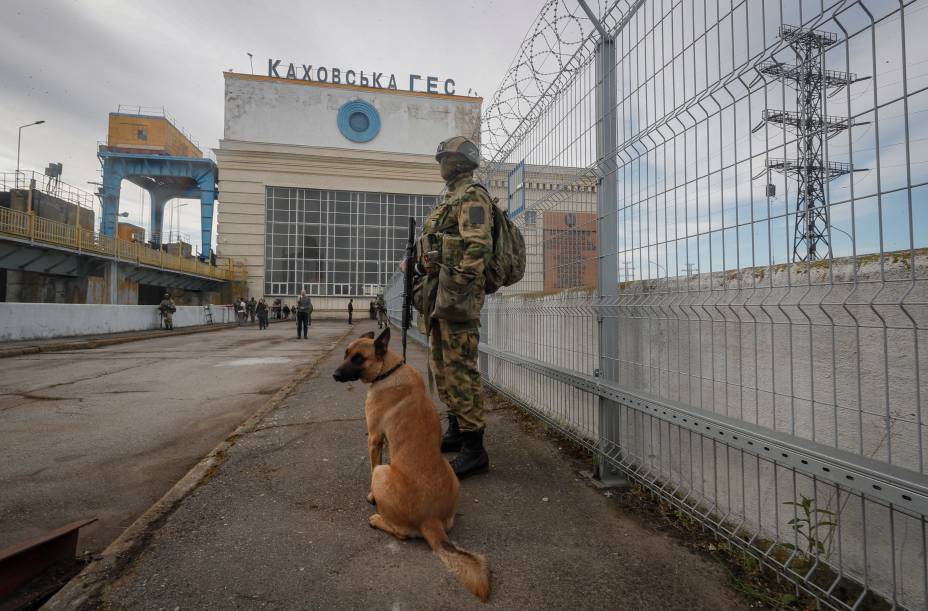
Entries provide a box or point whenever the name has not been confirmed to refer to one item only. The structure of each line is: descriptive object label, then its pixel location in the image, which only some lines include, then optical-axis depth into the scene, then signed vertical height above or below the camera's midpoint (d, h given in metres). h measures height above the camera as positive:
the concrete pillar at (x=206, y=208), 33.19 +8.53
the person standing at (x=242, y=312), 27.19 +0.22
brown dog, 1.78 -0.77
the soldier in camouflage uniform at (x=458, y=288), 2.77 +0.20
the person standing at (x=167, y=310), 17.84 +0.21
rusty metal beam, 1.56 -0.97
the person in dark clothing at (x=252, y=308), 28.41 +0.51
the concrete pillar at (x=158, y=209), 38.43 +9.85
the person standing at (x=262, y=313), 20.02 +0.12
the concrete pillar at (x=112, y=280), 16.73 +1.39
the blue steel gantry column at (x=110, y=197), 31.89 +9.06
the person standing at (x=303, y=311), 14.79 +0.17
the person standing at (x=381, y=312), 19.22 +0.21
